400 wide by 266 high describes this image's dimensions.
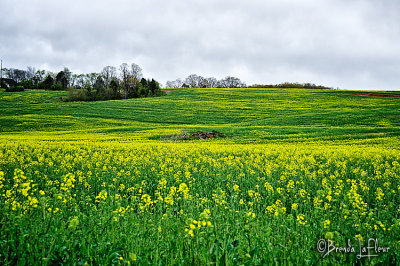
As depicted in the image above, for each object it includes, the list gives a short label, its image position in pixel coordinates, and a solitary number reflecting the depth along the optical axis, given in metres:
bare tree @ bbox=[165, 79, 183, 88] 147.57
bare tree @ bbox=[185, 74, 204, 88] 138.62
